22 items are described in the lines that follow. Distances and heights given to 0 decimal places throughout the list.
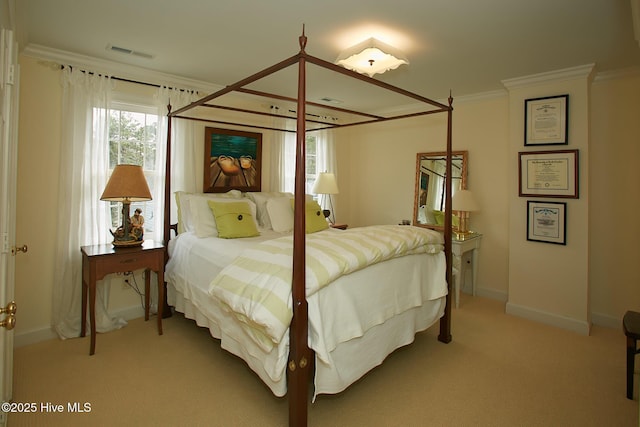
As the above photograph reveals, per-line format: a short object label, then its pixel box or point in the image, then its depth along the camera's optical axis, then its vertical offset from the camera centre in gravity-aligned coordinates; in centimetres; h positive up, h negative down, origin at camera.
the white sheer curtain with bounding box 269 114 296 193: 414 +71
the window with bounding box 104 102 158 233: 312 +66
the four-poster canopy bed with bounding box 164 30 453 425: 170 -48
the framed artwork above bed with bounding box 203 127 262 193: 363 +62
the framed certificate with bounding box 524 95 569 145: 317 +97
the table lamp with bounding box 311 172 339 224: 441 +43
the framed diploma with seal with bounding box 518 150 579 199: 315 +47
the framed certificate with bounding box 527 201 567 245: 321 +1
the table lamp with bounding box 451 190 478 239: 379 +20
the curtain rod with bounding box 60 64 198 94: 283 +120
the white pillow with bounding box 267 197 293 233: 348 +3
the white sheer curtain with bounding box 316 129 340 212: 481 +93
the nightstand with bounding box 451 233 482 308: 364 -34
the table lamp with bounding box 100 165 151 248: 269 +17
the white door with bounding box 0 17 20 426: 132 +14
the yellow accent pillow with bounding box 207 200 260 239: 302 -3
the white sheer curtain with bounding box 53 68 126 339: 281 +21
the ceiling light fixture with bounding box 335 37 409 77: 244 +117
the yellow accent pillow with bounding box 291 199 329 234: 351 +0
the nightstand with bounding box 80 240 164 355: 257 -39
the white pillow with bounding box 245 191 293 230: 360 +11
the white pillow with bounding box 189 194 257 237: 303 -1
